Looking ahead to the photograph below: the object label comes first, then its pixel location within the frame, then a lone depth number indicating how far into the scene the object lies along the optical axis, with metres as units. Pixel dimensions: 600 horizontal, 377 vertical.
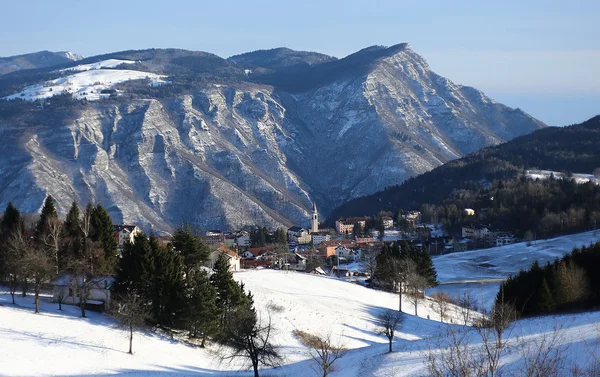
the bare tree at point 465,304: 61.31
